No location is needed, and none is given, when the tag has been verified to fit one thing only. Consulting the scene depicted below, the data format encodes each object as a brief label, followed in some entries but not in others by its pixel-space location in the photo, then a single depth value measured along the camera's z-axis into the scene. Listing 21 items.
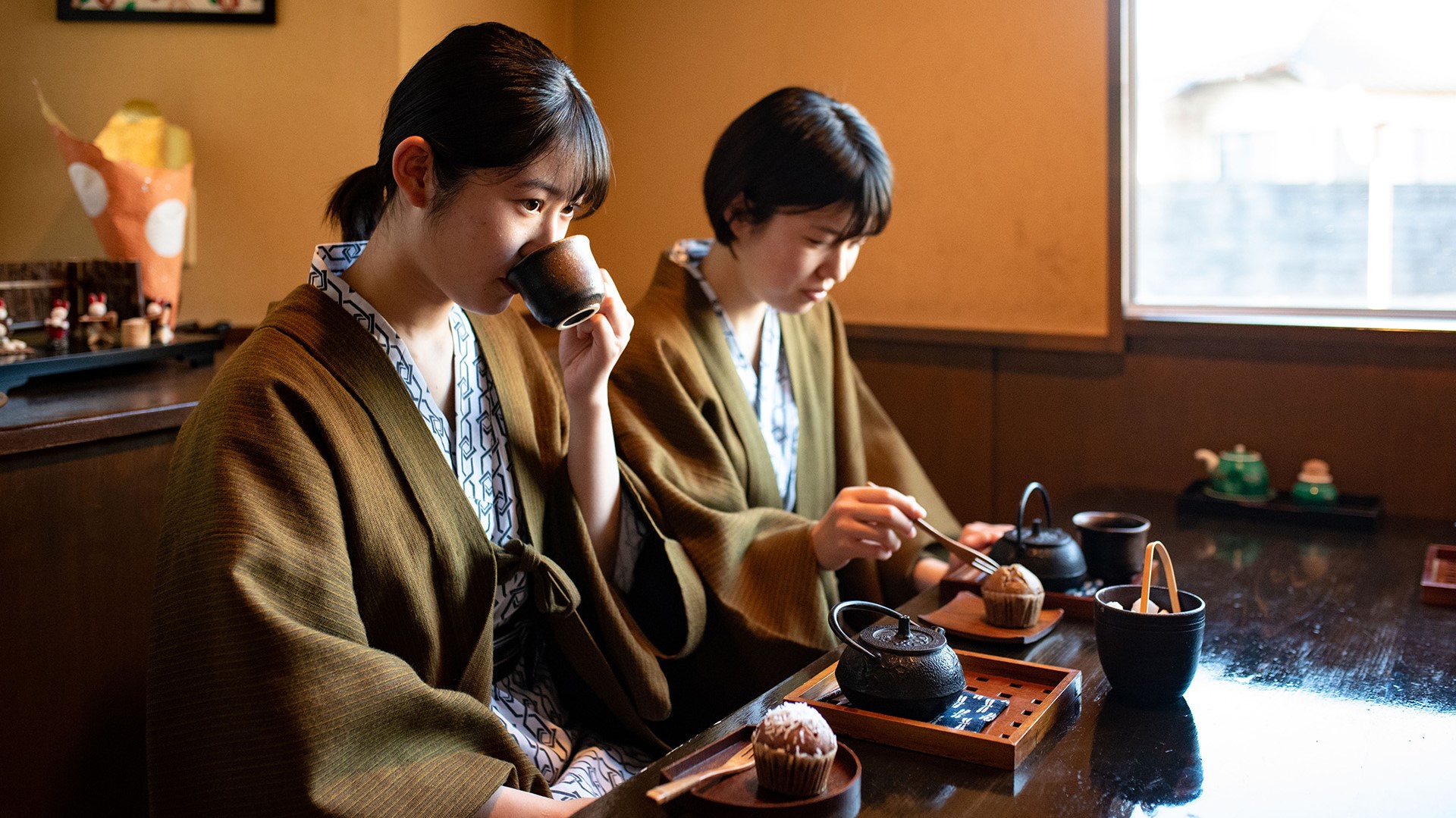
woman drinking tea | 1.18
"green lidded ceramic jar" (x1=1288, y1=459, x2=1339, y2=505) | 2.24
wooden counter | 1.73
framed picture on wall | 2.50
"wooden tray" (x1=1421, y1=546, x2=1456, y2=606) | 1.67
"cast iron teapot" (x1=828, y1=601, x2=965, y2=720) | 1.18
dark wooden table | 1.07
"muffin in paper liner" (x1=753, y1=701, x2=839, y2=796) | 1.02
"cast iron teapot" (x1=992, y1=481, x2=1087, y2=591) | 1.66
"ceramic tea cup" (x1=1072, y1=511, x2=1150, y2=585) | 1.74
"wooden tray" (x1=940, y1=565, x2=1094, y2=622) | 1.61
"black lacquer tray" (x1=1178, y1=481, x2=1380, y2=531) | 2.16
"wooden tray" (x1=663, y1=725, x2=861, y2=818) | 1.01
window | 2.37
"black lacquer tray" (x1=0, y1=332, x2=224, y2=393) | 1.96
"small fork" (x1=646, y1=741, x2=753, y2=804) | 1.02
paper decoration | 2.33
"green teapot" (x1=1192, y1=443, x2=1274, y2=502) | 2.30
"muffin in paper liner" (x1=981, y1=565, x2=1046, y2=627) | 1.52
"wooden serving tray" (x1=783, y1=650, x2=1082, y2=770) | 1.13
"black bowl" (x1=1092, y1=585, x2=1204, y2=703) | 1.27
